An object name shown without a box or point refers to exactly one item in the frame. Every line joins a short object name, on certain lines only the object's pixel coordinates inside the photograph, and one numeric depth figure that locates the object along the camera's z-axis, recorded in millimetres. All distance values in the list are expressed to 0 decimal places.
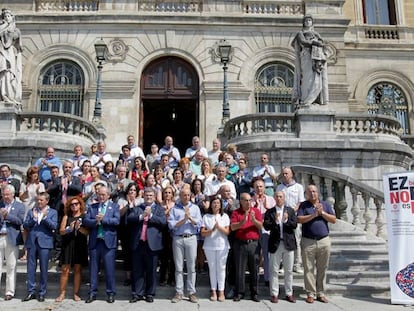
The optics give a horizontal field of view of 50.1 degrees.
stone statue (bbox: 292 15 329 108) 13133
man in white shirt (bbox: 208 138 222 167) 10750
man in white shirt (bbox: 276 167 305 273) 7938
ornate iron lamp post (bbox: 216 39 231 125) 15984
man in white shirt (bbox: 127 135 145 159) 10487
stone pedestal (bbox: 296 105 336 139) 13172
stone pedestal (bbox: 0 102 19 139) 13266
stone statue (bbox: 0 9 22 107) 13102
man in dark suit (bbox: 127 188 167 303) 6949
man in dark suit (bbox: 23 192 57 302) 6988
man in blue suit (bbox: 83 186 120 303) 6934
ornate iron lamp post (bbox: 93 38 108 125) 15969
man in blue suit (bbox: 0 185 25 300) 7035
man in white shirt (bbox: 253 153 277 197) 9030
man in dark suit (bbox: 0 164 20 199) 8388
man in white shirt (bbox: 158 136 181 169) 10281
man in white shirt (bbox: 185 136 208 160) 10254
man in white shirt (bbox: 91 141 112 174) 9961
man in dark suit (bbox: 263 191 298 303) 6977
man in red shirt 7023
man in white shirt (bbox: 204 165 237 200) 8141
